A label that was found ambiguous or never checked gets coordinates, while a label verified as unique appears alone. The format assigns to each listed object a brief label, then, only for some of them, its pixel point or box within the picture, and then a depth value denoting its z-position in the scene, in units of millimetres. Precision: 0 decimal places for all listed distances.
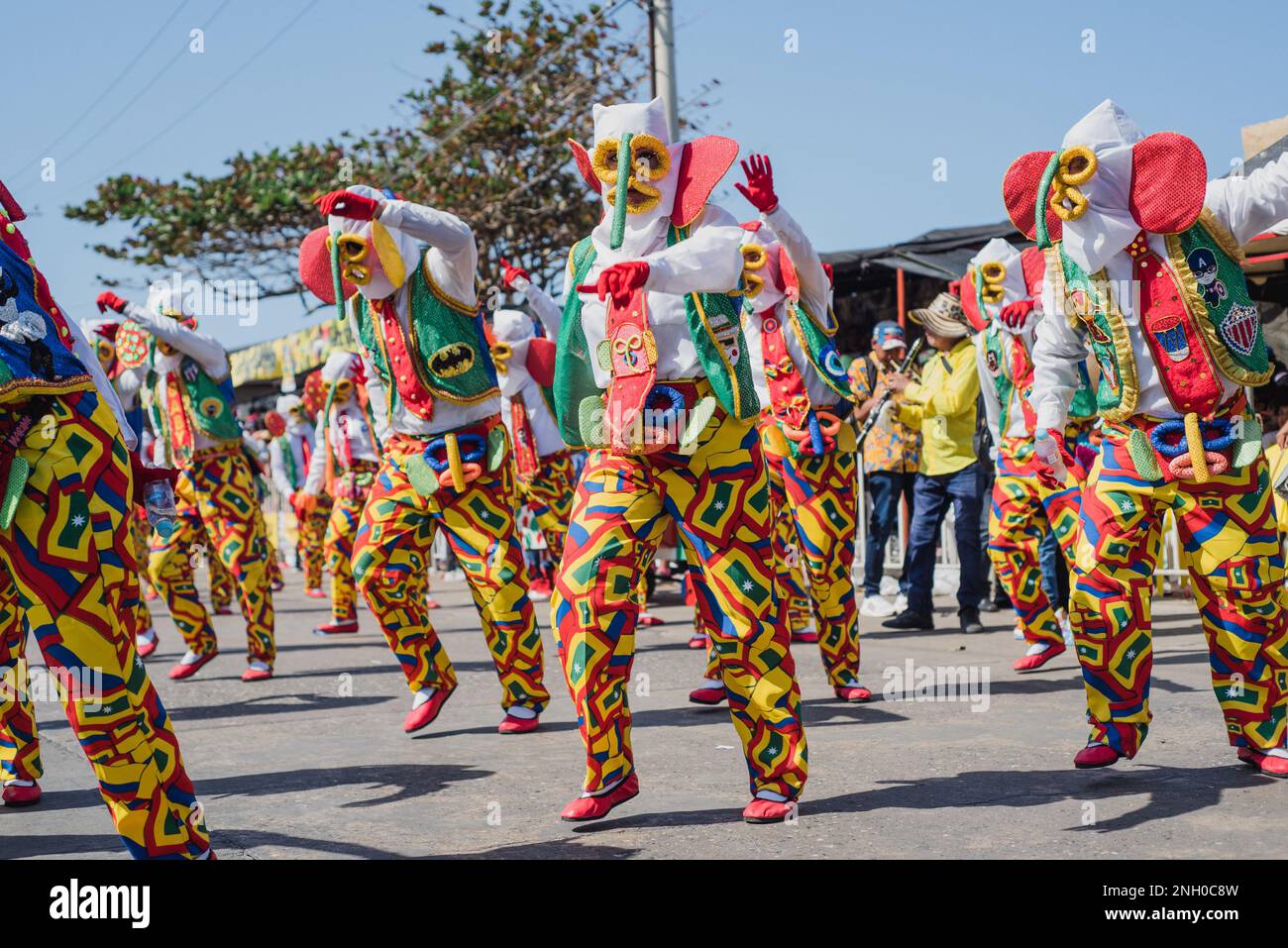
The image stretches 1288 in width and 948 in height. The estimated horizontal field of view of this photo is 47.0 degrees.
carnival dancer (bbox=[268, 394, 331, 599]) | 14070
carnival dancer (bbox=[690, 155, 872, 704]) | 6746
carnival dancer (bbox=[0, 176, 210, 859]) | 3588
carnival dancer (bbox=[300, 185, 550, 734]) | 6293
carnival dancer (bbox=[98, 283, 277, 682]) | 8508
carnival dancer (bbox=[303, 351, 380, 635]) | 11055
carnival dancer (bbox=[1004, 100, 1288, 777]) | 4723
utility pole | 13477
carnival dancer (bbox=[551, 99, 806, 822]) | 4590
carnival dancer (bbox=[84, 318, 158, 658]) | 9219
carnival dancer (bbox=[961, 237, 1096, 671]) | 7719
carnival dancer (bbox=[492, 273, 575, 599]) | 10712
